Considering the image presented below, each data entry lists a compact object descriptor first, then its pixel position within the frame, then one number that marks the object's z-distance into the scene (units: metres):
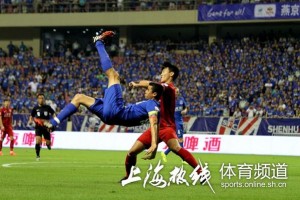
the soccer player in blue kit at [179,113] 27.48
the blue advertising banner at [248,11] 56.38
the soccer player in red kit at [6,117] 34.38
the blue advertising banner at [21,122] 50.23
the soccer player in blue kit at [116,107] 16.55
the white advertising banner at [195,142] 37.56
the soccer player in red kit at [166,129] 17.78
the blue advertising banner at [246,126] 43.16
